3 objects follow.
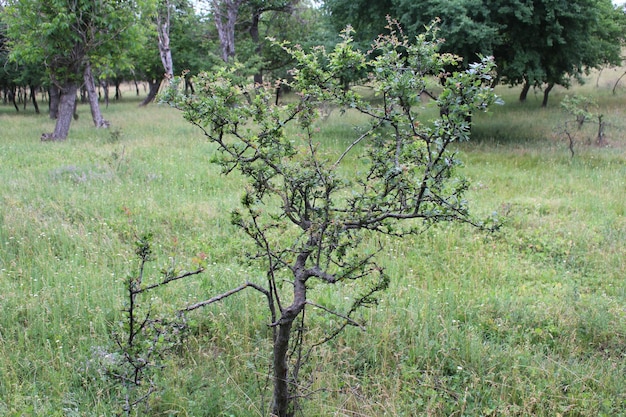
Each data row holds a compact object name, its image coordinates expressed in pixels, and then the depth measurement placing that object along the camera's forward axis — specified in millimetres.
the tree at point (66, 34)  13570
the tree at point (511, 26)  12109
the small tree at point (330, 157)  2424
